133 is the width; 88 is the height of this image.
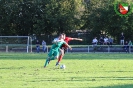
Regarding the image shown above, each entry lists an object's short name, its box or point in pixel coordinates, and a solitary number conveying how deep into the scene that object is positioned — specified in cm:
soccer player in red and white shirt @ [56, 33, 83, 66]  2357
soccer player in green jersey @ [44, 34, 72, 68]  2236
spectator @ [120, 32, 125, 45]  5034
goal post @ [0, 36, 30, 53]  4525
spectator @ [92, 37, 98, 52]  4884
